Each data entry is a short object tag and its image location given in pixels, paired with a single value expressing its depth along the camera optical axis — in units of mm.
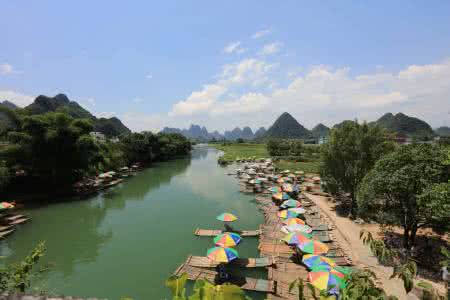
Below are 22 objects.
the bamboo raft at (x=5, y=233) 13090
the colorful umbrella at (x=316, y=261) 8325
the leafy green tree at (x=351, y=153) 16203
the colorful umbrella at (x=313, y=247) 9648
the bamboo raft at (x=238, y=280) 8688
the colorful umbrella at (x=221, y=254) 9195
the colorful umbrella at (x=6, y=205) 14438
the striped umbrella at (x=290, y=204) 16422
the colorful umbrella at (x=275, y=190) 20739
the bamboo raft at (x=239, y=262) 10204
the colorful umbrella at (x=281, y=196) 18377
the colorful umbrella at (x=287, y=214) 14512
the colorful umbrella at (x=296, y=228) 11906
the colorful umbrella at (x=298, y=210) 14657
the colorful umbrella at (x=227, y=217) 13633
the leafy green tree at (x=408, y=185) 9219
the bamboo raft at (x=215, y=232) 13547
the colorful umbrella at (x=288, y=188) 20391
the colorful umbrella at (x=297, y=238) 10484
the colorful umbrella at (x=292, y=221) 12809
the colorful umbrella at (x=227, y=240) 10438
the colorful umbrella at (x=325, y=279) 7113
